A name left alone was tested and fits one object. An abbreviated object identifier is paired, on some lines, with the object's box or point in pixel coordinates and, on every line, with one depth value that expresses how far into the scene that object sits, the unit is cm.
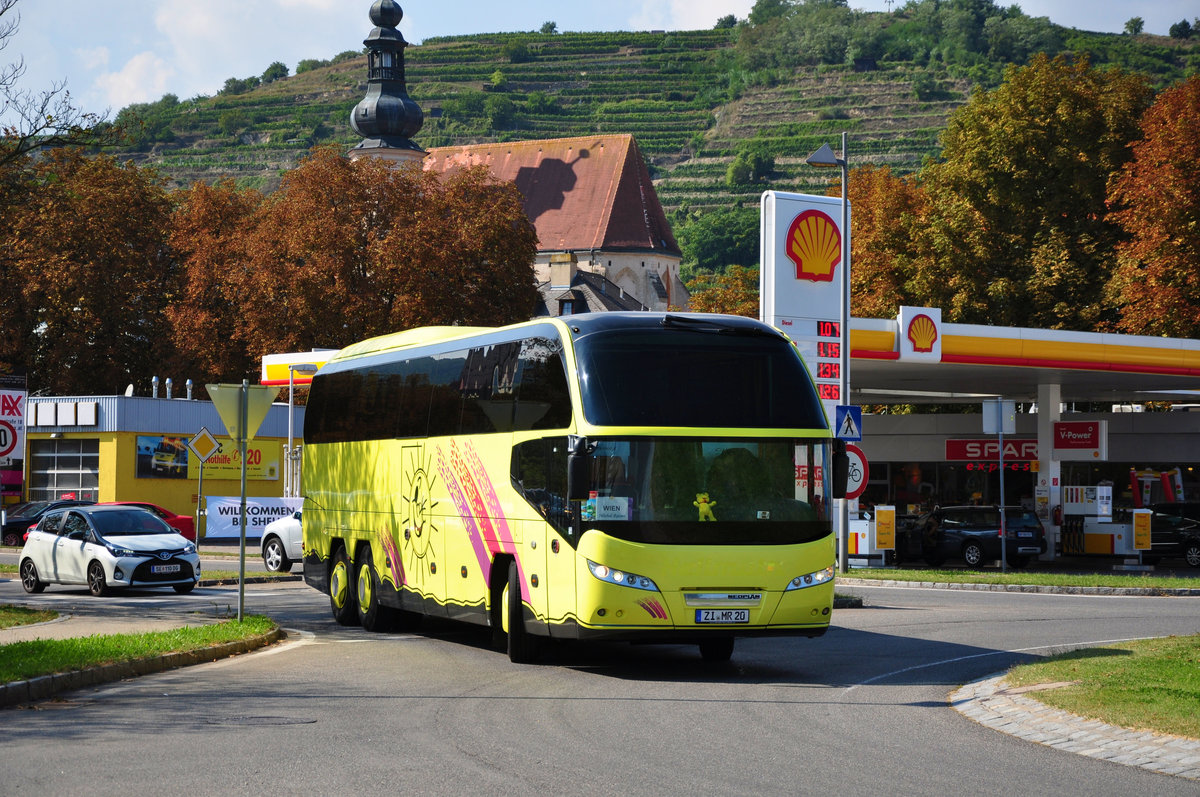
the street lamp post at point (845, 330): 2869
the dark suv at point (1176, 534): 3612
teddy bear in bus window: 1350
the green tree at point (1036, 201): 4831
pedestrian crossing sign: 2472
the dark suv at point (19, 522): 4369
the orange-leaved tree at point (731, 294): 7081
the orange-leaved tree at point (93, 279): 6112
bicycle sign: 2470
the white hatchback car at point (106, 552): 2503
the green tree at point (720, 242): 17438
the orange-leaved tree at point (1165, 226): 4088
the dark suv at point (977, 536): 3466
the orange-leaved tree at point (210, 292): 6400
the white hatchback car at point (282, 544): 3158
